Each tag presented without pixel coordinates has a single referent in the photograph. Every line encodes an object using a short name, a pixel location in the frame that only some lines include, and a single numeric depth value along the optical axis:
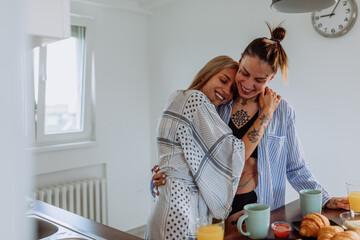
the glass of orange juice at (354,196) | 1.30
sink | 1.27
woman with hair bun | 1.51
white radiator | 3.16
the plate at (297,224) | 1.17
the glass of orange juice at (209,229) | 1.01
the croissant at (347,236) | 0.94
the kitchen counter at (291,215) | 1.16
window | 3.24
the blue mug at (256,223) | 1.09
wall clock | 2.36
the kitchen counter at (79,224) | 1.28
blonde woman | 1.35
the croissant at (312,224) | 1.10
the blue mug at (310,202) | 1.28
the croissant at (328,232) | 1.01
